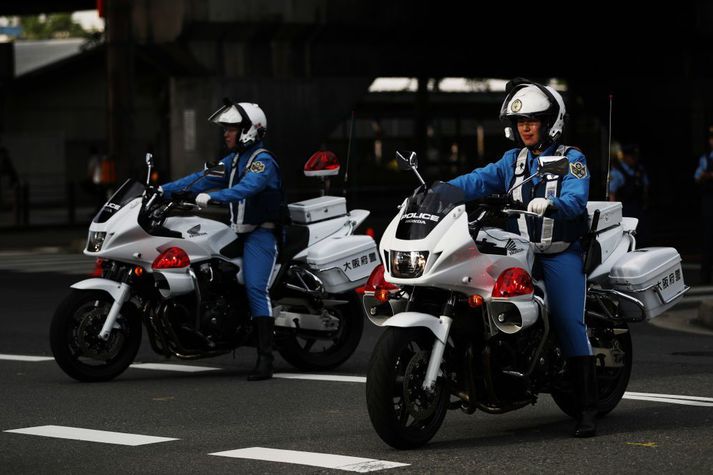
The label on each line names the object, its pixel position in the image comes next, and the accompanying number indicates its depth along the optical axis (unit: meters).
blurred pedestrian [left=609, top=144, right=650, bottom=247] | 18.98
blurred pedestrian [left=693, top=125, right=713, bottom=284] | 18.78
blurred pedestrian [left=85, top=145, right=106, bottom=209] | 33.58
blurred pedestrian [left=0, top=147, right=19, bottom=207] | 46.22
